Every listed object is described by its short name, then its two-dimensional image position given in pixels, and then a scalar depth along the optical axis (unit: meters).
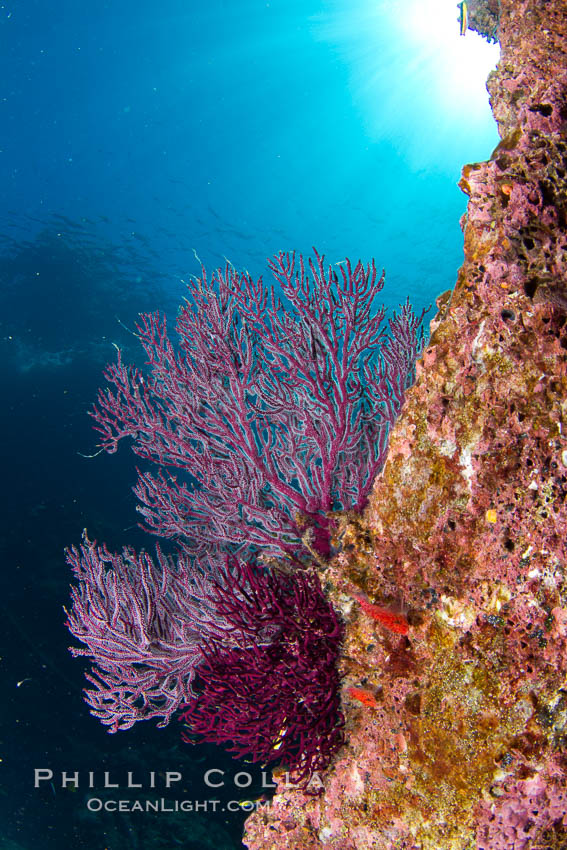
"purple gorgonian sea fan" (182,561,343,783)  3.04
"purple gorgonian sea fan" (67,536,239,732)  4.42
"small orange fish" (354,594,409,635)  2.67
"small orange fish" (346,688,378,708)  2.90
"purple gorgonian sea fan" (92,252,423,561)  4.11
